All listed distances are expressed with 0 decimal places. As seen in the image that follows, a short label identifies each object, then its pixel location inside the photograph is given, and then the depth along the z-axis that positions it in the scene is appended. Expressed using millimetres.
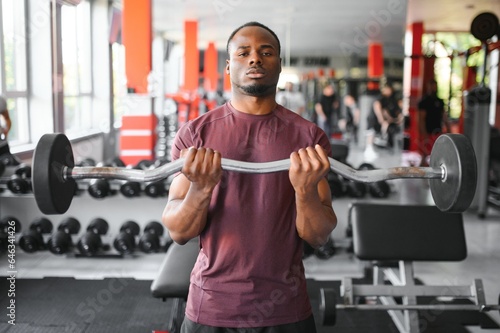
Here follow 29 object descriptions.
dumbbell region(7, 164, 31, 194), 3430
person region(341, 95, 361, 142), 11080
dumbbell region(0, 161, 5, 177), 3411
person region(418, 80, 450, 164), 6348
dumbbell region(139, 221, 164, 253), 3326
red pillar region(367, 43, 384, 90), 11672
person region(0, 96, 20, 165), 3225
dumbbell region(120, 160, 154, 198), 3533
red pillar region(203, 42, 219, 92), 13852
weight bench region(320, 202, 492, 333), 2309
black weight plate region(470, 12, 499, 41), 4043
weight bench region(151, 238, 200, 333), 1931
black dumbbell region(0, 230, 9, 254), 3271
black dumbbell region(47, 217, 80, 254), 3280
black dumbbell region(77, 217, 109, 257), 3306
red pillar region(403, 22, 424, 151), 8734
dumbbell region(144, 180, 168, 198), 3564
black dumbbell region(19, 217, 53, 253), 3271
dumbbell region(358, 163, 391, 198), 3688
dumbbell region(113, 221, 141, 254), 3338
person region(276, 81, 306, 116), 8836
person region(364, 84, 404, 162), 8336
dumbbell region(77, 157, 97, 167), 4103
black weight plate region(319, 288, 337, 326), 2199
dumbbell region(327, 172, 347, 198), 3615
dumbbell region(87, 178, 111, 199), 3477
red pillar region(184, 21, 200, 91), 9867
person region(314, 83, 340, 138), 9492
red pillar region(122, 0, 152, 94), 5980
